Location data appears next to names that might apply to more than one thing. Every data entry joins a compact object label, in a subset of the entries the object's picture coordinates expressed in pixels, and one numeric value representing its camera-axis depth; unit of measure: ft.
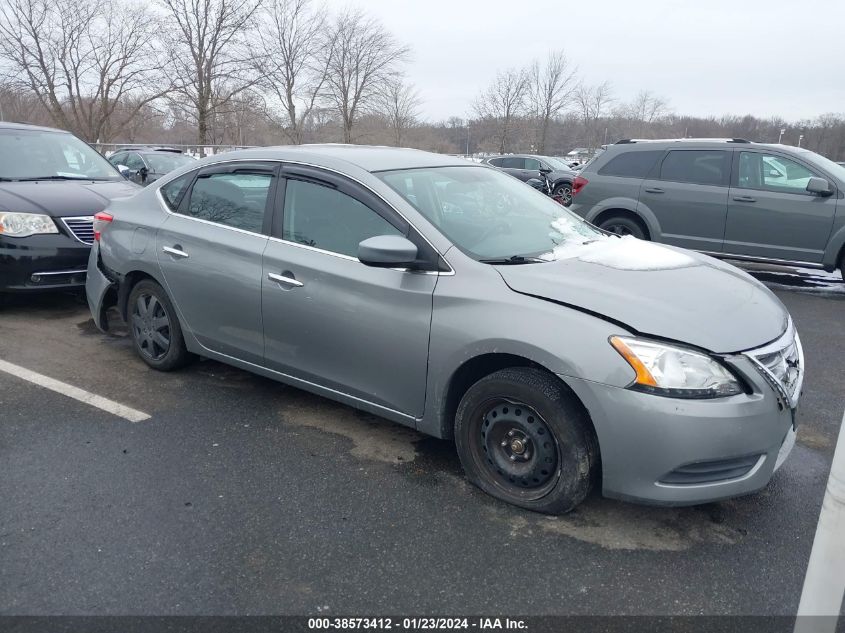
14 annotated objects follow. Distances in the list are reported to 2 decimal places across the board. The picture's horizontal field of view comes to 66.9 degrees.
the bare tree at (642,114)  191.42
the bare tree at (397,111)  129.95
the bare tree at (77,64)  87.30
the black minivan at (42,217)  18.60
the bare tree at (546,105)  134.41
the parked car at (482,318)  8.58
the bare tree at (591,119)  152.66
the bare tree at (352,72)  118.83
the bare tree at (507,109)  135.44
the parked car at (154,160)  43.80
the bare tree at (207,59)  84.53
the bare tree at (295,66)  113.60
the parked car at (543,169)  70.79
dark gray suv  25.13
